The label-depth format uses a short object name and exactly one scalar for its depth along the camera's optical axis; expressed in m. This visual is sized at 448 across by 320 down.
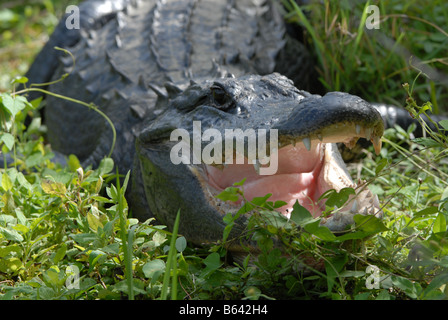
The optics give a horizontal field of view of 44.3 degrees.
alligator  2.20
